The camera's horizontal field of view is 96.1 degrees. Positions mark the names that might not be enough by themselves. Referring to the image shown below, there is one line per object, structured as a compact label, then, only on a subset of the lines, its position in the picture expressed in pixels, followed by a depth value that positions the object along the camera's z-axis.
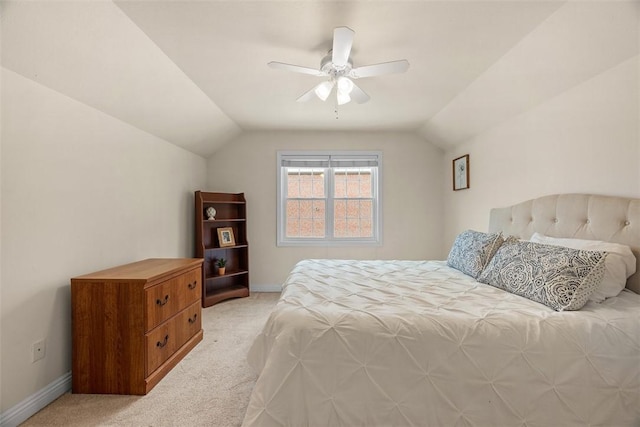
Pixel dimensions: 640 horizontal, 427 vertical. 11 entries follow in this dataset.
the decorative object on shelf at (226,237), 4.05
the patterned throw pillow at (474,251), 2.28
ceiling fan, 1.75
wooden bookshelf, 3.82
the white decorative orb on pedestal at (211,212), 3.94
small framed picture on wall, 3.71
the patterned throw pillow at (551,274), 1.51
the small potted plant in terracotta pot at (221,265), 3.95
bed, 1.31
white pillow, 1.60
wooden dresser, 1.92
